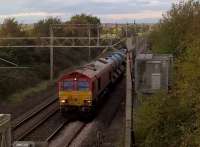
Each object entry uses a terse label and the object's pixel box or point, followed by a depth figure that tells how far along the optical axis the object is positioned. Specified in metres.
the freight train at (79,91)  30.16
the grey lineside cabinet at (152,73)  28.72
